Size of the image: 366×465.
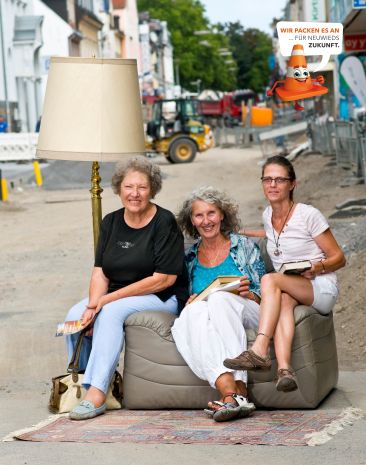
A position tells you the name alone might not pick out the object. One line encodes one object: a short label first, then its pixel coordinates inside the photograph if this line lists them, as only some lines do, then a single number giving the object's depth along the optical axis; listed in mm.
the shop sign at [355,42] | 33248
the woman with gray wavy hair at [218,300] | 8302
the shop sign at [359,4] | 25208
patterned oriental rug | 7564
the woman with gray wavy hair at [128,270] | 8688
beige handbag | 8782
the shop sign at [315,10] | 65703
